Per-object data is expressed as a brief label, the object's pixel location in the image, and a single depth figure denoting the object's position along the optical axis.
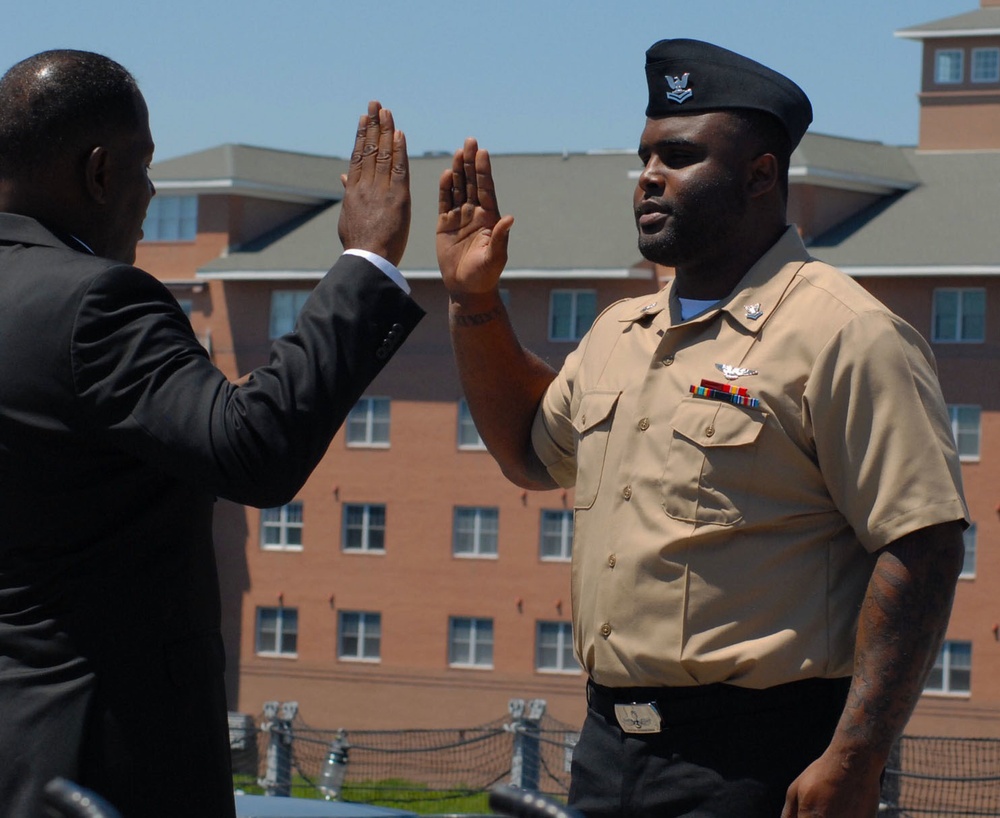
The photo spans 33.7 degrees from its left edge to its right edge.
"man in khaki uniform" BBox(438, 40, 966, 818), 3.05
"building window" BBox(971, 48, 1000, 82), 44.41
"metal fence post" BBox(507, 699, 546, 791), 21.75
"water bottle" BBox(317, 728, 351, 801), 19.08
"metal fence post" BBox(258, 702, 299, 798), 24.00
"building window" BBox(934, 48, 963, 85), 44.63
